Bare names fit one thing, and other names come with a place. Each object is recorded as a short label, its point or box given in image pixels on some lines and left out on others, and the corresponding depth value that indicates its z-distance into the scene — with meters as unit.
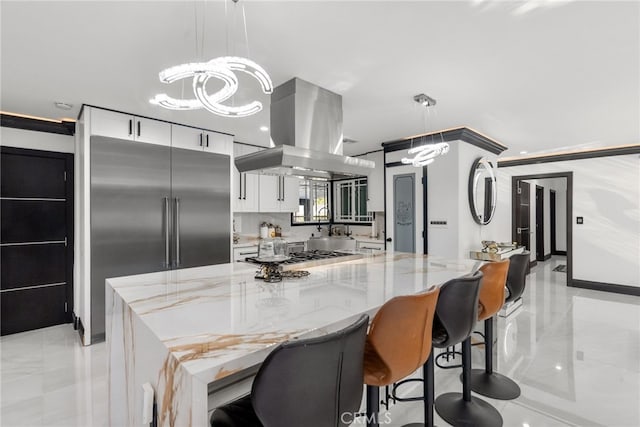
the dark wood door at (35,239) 3.61
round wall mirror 4.54
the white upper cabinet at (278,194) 5.16
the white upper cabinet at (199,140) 3.87
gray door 4.78
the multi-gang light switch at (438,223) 4.42
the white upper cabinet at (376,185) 5.32
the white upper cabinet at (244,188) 4.83
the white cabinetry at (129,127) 3.29
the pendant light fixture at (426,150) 3.05
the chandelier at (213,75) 1.42
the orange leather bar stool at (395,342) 1.32
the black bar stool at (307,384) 0.91
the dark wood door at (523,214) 6.89
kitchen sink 5.21
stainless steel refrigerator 3.31
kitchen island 0.96
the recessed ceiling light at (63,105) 3.19
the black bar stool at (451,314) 1.71
